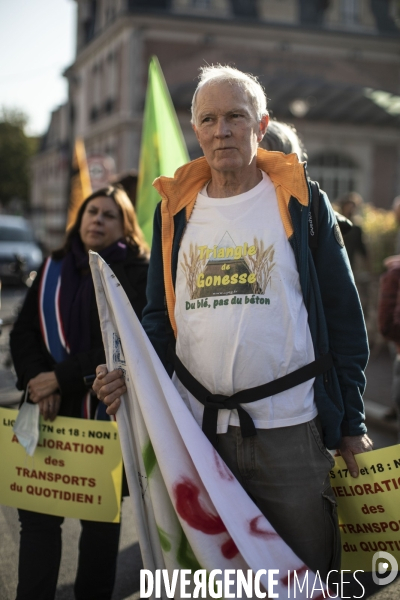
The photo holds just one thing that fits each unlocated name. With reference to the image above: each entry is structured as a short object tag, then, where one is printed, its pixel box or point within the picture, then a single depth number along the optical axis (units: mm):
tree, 56875
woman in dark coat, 3107
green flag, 5113
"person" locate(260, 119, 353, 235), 3037
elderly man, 2350
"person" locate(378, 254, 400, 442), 3949
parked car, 20469
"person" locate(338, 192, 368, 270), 10191
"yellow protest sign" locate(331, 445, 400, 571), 2492
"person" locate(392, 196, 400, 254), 7047
